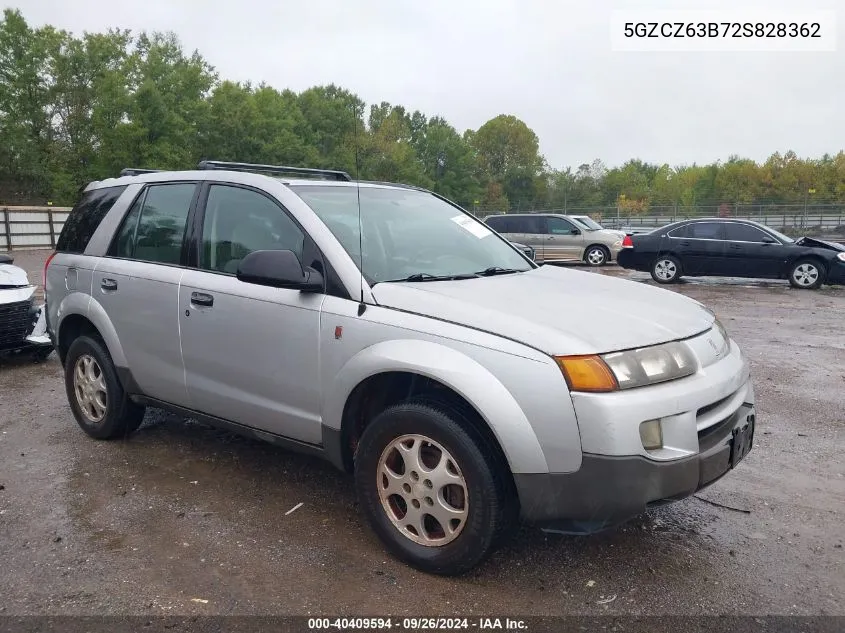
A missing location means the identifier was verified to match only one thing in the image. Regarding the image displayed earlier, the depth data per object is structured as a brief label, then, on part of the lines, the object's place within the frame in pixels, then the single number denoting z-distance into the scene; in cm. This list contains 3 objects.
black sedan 1482
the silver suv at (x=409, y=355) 273
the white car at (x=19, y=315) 699
